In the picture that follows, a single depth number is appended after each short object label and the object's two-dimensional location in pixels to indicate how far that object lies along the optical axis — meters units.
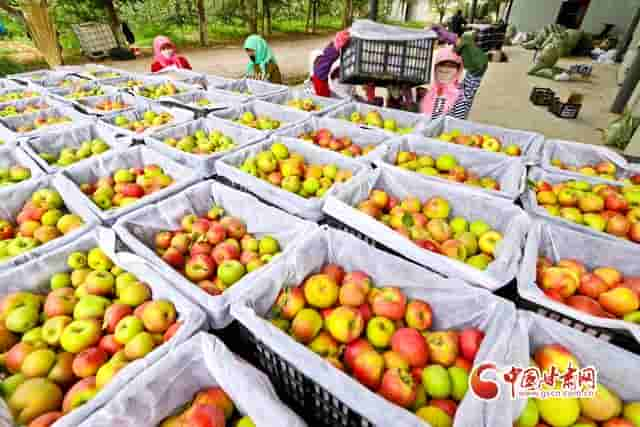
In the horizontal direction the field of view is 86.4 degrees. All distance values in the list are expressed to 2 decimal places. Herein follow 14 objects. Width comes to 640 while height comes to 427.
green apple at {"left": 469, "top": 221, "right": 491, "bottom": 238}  1.82
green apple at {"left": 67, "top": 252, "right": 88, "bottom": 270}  1.58
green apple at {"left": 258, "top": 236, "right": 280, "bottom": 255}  1.75
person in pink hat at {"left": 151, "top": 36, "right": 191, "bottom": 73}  5.26
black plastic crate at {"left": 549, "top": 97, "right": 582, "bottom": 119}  6.36
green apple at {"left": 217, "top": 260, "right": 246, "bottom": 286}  1.55
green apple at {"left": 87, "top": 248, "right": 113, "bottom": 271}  1.59
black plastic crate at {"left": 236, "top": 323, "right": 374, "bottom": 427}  1.06
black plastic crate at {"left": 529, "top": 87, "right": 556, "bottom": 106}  6.89
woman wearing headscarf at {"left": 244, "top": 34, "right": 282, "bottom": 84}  5.11
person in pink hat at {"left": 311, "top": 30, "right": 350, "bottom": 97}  3.53
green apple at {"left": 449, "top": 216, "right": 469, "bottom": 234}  1.88
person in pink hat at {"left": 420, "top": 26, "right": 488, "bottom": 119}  3.67
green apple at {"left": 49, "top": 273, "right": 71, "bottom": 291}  1.53
